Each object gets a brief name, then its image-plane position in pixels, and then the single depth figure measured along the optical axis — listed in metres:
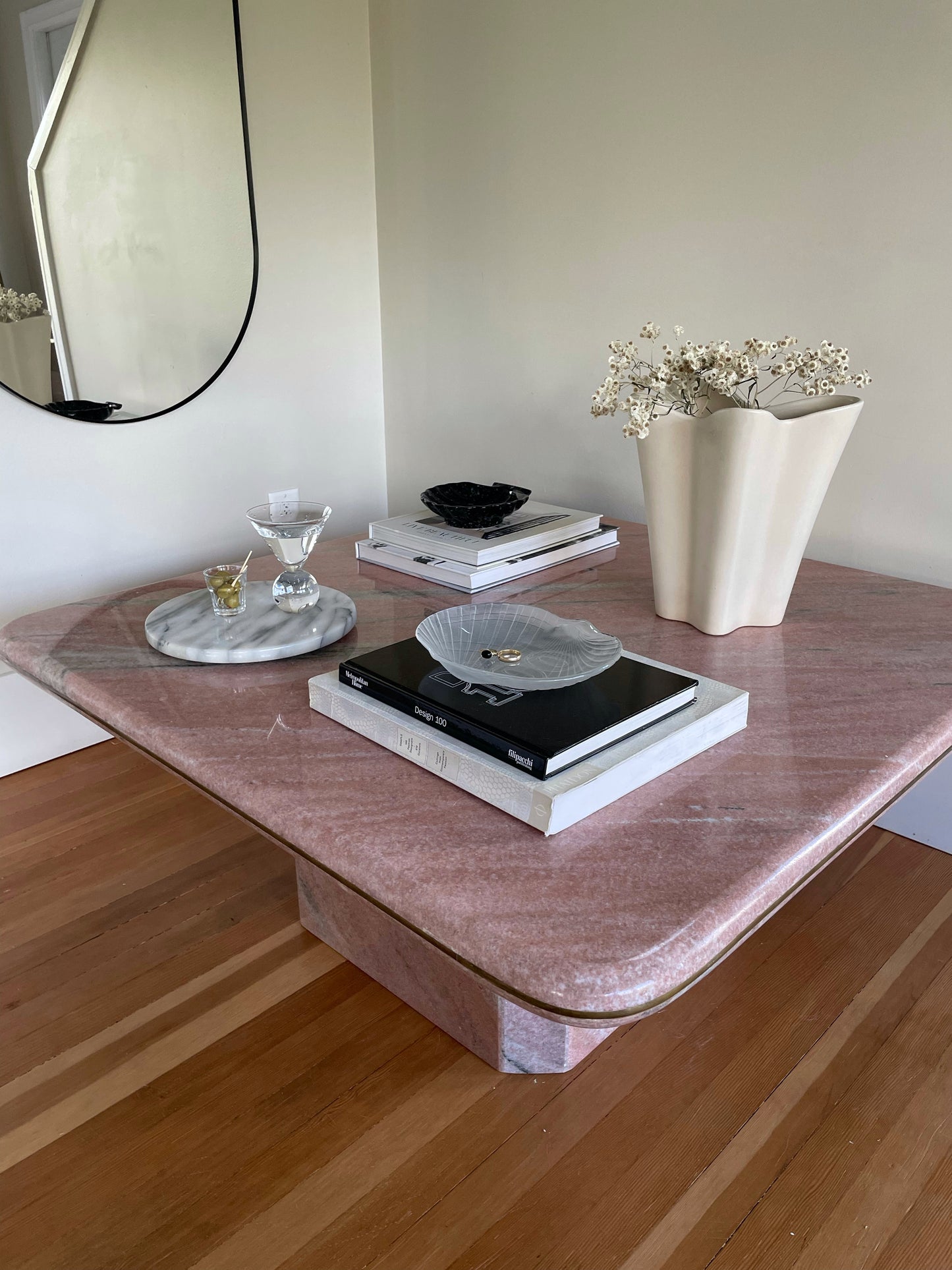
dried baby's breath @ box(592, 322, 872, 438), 0.96
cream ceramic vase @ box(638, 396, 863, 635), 0.98
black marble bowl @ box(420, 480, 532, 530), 1.32
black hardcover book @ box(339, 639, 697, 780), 0.69
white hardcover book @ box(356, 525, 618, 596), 1.24
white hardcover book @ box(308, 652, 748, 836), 0.67
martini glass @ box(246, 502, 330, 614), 1.08
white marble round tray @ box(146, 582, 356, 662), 0.99
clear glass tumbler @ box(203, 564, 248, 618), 1.07
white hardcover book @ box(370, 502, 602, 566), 1.26
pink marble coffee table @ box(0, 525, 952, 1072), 0.57
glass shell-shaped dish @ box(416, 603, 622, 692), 0.79
